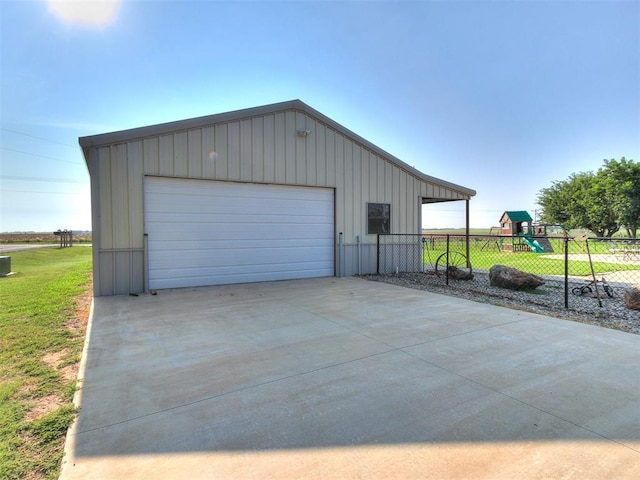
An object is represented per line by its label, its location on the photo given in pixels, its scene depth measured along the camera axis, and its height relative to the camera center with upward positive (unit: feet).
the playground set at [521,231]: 67.18 +1.17
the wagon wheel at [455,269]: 26.35 -2.99
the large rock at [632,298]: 16.31 -3.13
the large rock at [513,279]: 21.79 -2.89
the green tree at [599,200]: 78.54 +9.89
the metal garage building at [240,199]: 20.68 +2.78
